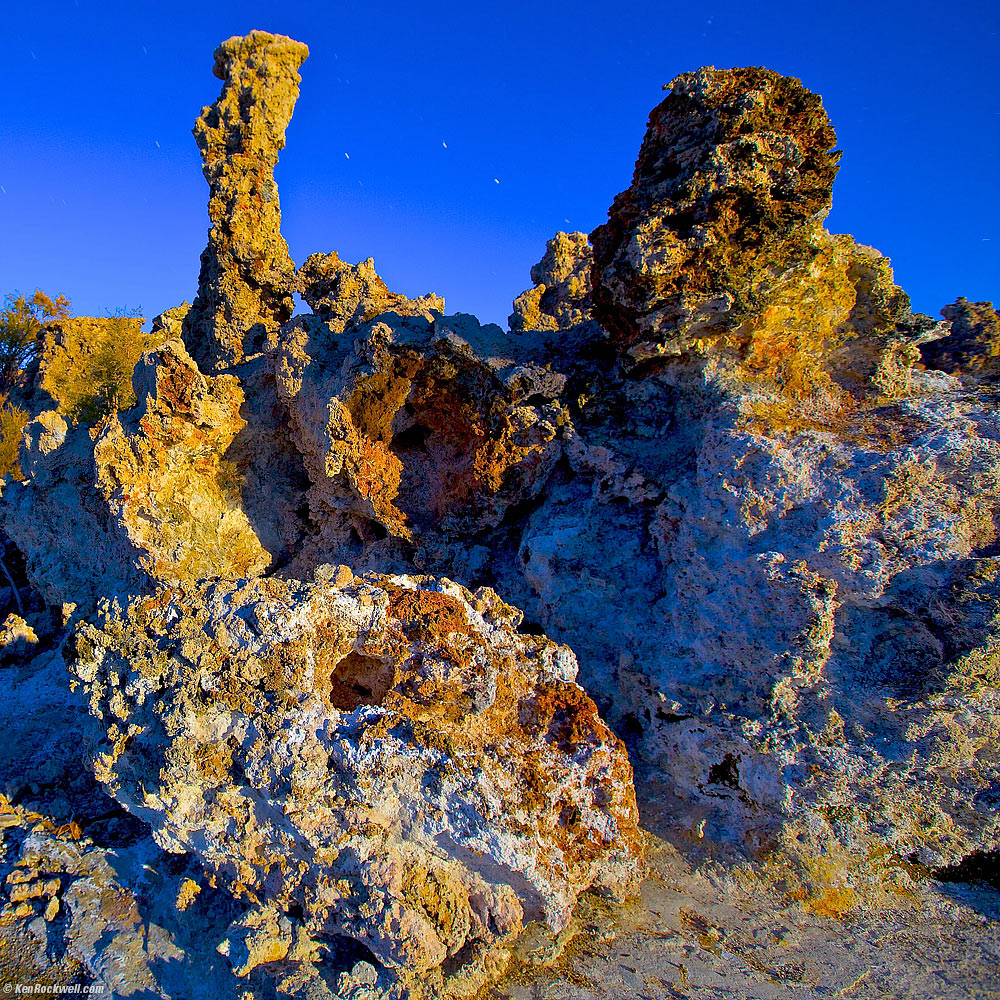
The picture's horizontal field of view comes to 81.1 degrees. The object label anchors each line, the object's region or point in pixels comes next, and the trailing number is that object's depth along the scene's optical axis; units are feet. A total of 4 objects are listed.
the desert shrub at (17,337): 63.87
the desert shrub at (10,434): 42.27
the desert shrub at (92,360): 44.19
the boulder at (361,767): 11.02
